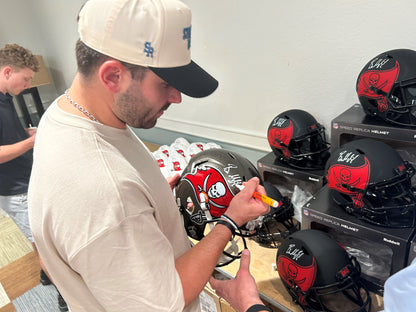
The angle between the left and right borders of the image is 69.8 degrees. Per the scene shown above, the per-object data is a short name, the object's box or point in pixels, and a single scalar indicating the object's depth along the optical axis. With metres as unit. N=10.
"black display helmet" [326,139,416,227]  1.05
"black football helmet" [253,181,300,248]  1.42
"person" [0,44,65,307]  1.76
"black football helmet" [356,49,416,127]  1.12
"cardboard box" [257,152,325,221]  1.42
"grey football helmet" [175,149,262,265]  1.11
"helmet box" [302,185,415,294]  0.99
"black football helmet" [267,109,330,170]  1.45
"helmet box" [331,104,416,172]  1.12
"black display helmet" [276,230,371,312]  1.04
